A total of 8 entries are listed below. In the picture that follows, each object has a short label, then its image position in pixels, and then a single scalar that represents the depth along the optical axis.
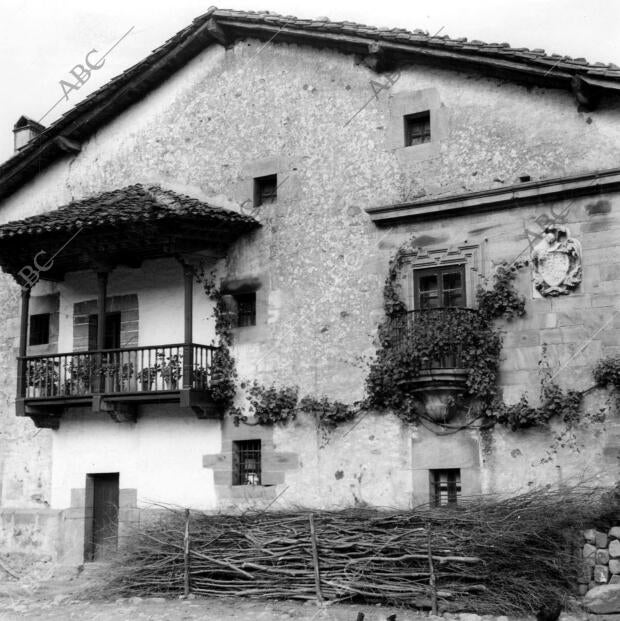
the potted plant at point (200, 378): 17.81
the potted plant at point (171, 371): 17.83
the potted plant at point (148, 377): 18.12
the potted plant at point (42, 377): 19.47
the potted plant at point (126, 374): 18.43
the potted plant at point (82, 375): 18.81
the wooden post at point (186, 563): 14.80
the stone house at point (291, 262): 15.24
